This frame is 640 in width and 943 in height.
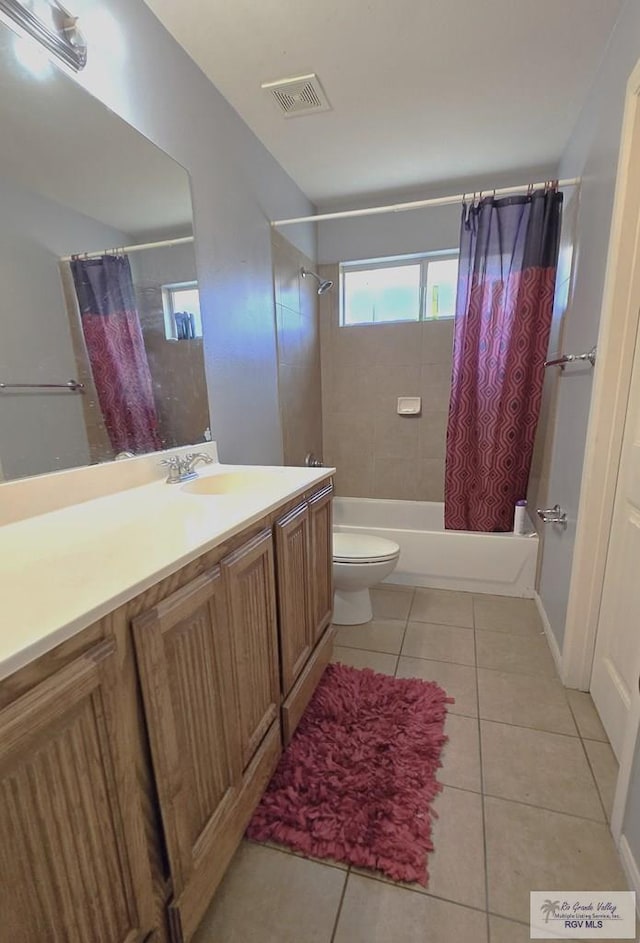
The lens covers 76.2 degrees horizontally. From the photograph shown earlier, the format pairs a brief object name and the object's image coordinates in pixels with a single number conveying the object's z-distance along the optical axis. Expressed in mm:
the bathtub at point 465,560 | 2246
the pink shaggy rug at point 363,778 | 1072
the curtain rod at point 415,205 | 1832
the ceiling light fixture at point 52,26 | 932
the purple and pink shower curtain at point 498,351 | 2146
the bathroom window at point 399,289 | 2795
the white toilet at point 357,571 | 1955
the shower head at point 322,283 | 2689
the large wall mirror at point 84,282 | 988
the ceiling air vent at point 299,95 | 1636
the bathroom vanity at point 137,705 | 524
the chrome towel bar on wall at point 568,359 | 1469
